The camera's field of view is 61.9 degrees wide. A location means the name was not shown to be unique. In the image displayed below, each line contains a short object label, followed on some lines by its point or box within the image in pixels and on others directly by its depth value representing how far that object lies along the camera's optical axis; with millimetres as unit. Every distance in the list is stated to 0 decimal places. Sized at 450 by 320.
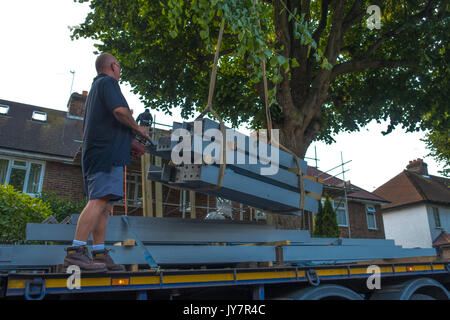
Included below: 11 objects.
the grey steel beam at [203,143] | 3640
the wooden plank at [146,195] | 10095
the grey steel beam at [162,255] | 3002
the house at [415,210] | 27594
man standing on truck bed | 3096
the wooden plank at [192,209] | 10838
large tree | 9430
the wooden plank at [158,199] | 11230
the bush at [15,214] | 7949
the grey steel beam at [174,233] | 3339
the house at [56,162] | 14766
